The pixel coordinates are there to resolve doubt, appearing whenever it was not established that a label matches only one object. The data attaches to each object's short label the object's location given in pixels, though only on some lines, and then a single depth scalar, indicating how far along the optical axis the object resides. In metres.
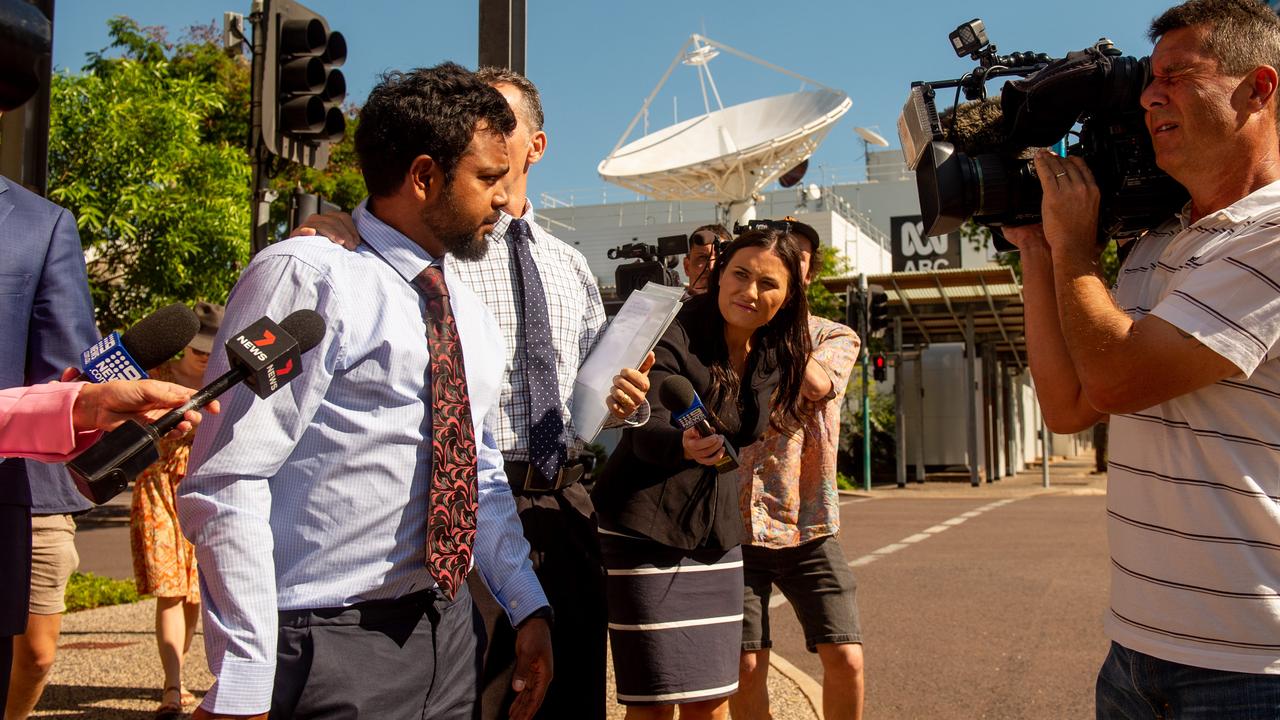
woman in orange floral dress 5.71
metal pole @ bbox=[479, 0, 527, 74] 4.92
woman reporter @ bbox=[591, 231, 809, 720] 3.61
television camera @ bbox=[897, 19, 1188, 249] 2.48
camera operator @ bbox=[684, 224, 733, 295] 5.82
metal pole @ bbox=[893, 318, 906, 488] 30.48
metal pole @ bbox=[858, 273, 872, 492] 25.66
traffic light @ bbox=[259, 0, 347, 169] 6.17
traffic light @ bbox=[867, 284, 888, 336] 23.05
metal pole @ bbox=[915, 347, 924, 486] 33.00
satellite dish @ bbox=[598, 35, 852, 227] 32.72
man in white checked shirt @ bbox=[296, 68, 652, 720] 3.30
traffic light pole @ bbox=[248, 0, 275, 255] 6.21
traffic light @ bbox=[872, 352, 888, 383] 26.84
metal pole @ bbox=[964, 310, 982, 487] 30.69
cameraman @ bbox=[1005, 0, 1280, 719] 2.18
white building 34.50
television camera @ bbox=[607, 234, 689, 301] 5.07
